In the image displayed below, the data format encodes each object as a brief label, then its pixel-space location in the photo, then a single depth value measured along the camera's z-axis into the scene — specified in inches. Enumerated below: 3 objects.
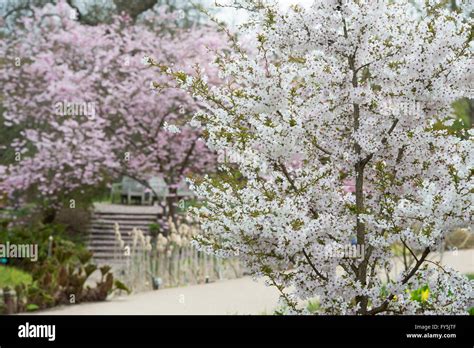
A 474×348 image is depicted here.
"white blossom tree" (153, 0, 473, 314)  176.1
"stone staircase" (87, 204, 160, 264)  502.4
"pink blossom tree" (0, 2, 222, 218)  490.0
